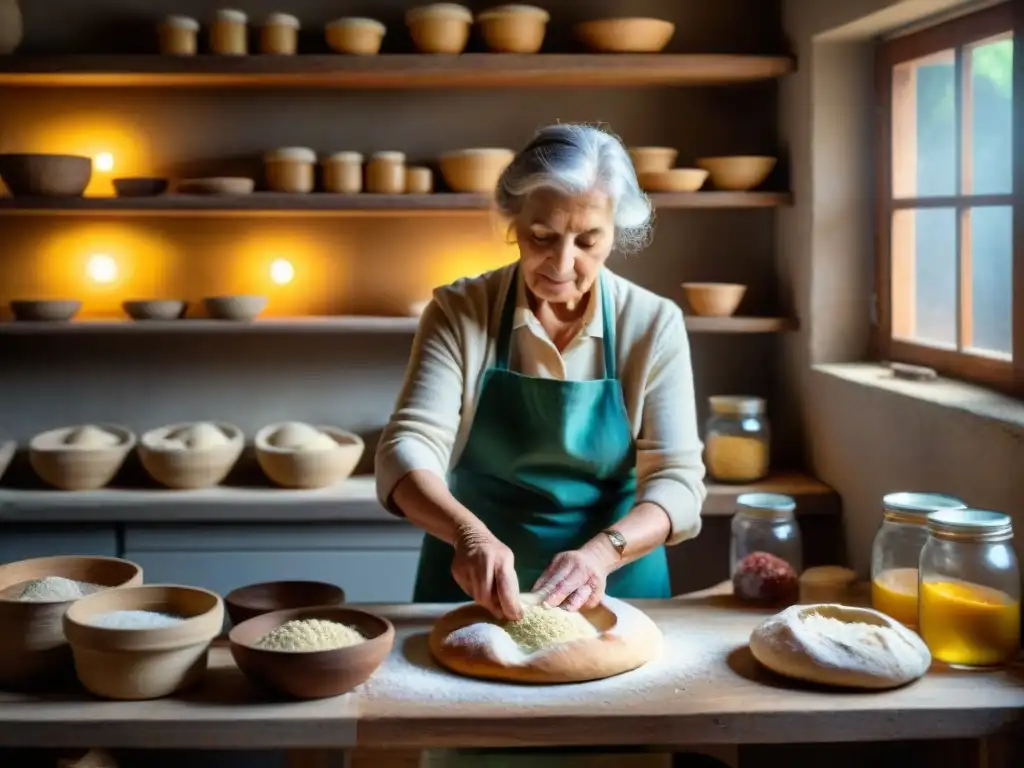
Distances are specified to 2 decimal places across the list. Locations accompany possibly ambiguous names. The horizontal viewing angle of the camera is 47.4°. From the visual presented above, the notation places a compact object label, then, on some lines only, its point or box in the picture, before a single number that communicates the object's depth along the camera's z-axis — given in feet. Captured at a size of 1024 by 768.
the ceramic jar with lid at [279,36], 10.92
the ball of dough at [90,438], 11.14
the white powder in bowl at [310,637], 5.08
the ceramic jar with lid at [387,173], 11.03
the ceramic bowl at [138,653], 4.95
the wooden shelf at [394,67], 10.82
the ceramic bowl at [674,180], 11.00
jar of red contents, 6.84
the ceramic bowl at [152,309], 11.21
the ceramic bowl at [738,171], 11.13
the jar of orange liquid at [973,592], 5.52
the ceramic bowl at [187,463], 10.84
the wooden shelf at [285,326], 11.07
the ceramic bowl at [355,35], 10.89
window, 8.18
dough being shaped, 5.27
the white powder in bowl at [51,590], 5.35
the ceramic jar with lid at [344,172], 11.07
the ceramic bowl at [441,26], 10.84
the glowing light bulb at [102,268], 11.99
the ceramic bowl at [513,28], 10.80
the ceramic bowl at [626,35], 10.79
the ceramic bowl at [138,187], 11.12
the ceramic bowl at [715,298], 11.21
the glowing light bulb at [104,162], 11.94
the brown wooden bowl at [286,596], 6.06
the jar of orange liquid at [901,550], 6.21
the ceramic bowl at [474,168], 10.93
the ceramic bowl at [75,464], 10.83
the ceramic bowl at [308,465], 10.87
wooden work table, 4.89
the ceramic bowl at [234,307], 11.11
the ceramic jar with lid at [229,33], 10.92
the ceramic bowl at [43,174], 10.96
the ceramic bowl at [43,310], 11.09
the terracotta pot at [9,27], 11.13
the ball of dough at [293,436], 11.32
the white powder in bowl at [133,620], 5.08
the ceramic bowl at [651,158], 11.04
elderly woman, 6.38
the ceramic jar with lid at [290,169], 11.10
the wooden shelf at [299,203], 11.00
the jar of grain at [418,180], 11.12
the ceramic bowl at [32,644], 5.16
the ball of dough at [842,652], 5.19
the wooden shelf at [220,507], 10.61
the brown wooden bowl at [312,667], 4.95
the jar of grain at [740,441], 10.89
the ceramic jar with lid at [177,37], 10.92
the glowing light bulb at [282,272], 11.94
